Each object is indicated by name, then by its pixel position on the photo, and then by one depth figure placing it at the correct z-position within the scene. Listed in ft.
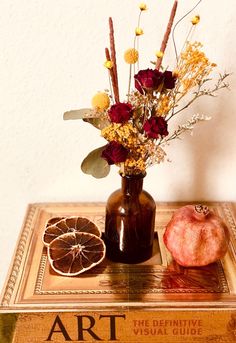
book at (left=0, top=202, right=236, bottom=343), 3.08
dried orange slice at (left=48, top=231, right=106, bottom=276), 3.36
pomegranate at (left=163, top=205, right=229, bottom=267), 3.30
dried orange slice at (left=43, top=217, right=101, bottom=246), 3.63
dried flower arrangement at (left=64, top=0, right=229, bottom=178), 2.90
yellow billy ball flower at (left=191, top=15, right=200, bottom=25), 3.12
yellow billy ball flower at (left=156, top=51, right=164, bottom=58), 3.02
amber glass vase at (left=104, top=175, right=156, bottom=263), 3.41
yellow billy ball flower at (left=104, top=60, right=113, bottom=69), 2.93
